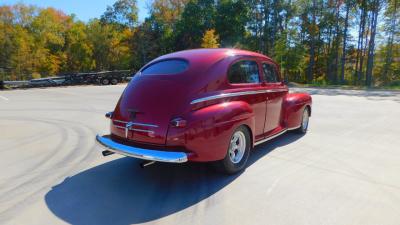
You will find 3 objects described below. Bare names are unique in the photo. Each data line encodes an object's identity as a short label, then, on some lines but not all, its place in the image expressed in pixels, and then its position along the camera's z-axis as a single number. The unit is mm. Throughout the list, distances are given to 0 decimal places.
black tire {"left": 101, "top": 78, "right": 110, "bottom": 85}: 27750
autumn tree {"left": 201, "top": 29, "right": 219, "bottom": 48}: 35572
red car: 3795
